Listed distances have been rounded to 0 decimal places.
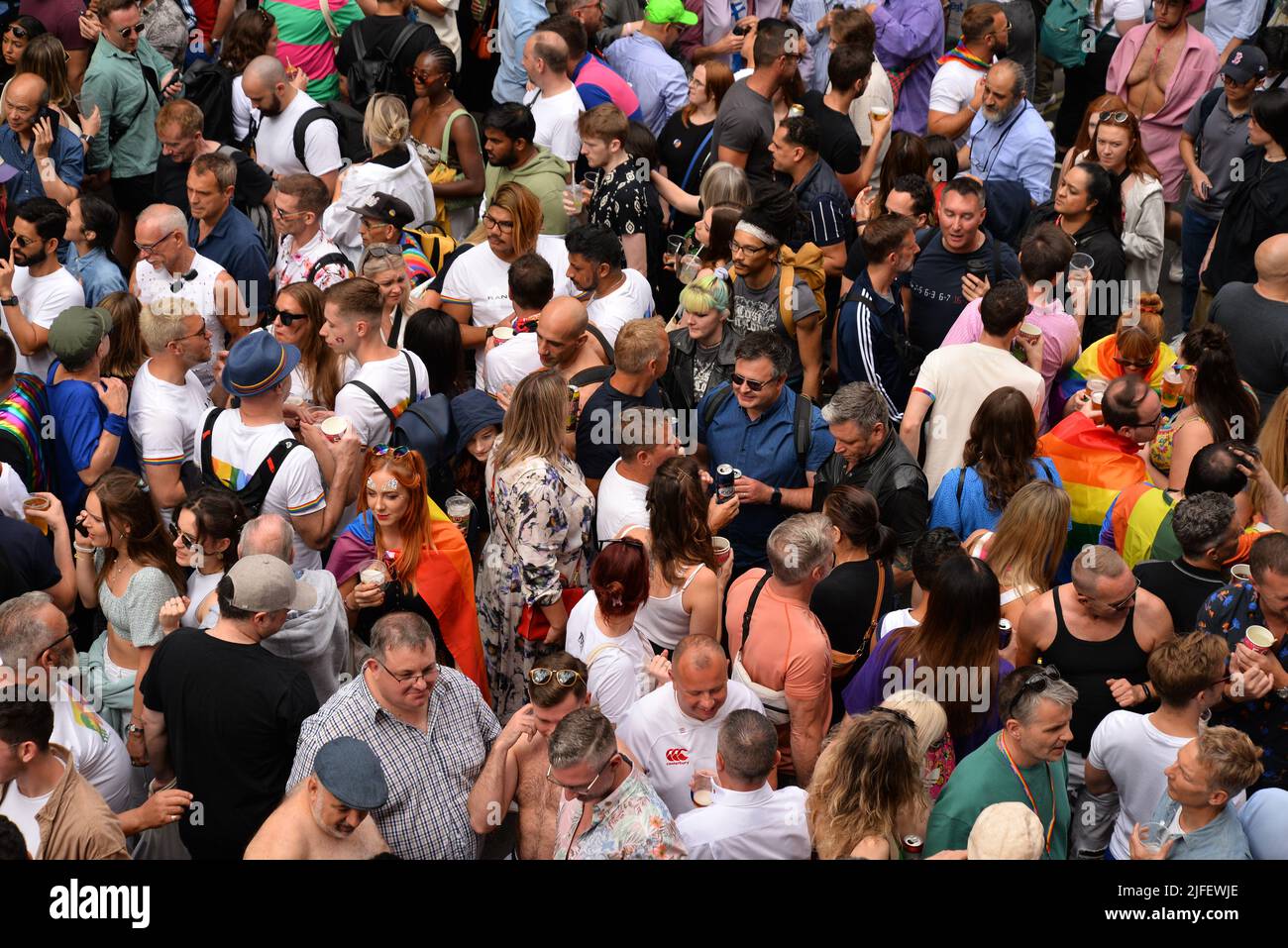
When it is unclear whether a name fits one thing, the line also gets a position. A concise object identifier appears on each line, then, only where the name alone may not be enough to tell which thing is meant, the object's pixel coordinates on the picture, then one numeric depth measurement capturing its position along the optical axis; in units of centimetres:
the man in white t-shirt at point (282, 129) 1548
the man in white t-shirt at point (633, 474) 1108
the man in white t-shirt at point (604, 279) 1304
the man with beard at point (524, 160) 1479
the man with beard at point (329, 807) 776
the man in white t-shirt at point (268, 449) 1055
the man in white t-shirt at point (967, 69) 1780
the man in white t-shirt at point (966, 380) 1209
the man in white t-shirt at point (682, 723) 869
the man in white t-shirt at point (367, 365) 1162
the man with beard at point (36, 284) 1249
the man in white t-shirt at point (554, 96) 1634
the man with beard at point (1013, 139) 1647
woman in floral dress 1051
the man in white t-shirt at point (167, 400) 1124
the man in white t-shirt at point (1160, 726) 862
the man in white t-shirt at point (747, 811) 809
